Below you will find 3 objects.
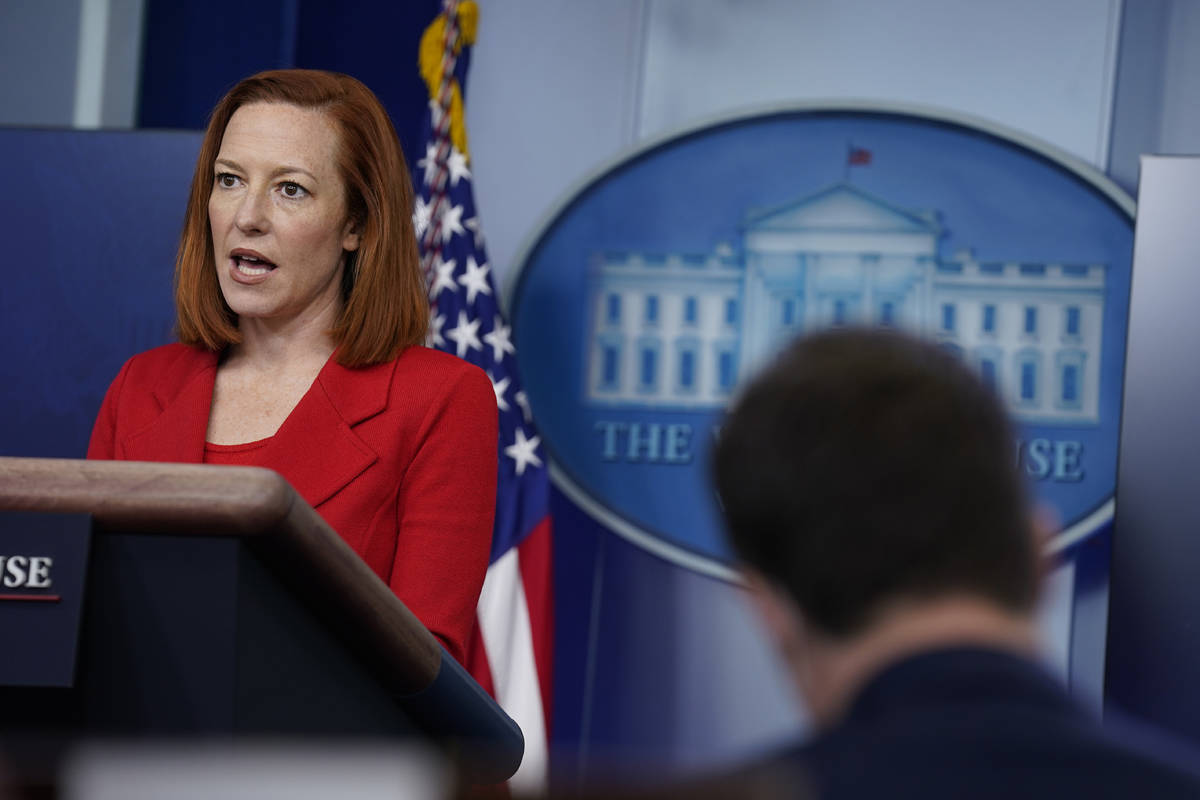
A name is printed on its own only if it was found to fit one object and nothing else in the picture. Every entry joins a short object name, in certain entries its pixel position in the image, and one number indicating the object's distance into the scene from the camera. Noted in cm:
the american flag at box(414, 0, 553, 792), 529
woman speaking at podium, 403
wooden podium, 357
